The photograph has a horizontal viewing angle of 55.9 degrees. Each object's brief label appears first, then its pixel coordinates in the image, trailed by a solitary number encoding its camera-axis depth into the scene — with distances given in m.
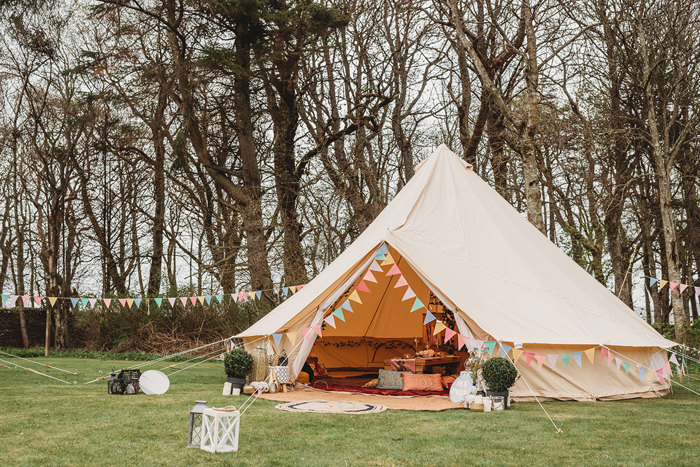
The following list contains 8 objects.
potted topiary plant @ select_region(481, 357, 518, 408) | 6.77
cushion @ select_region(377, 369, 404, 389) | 8.77
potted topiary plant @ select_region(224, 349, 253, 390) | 7.84
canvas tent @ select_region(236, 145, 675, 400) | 7.46
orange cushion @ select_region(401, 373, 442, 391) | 8.54
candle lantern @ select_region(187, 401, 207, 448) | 4.68
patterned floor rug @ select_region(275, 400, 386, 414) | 6.55
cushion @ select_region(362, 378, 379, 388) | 9.07
